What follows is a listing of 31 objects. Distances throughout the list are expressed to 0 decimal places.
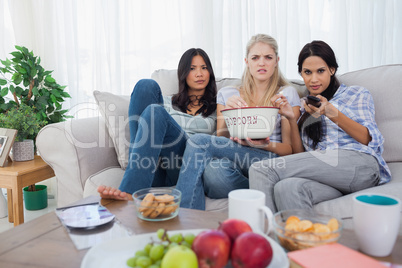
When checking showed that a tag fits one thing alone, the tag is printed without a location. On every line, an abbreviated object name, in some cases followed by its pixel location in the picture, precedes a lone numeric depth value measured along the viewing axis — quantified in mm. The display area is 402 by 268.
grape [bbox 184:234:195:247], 610
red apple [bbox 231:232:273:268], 535
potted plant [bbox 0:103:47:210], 1956
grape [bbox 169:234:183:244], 616
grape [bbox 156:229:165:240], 633
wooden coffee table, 646
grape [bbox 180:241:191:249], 600
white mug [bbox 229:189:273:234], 686
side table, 1721
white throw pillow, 1659
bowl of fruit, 519
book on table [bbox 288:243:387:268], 547
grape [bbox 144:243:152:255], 606
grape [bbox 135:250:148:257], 610
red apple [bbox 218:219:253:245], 586
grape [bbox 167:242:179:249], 574
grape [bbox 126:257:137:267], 609
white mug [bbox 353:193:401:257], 645
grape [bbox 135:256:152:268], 578
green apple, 505
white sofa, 1545
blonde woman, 1338
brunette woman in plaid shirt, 1213
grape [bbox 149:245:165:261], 572
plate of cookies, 842
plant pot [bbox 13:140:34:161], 2020
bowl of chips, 622
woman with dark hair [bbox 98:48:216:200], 1260
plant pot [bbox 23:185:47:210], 2212
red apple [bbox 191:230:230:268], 536
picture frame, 1844
